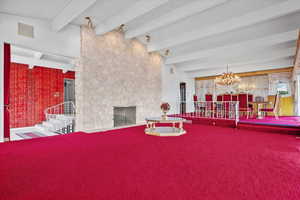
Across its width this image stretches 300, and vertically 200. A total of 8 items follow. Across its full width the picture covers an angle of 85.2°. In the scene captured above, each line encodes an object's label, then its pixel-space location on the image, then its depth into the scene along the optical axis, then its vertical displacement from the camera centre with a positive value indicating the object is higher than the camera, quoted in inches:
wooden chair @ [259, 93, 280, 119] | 233.5 -5.2
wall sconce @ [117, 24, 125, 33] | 226.9 +104.5
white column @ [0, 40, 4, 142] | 145.6 +11.7
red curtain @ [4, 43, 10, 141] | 148.9 +10.2
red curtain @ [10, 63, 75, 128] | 267.9 +15.7
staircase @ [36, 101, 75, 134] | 238.4 -33.9
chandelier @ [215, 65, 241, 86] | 266.8 +36.2
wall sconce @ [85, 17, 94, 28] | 191.0 +95.3
